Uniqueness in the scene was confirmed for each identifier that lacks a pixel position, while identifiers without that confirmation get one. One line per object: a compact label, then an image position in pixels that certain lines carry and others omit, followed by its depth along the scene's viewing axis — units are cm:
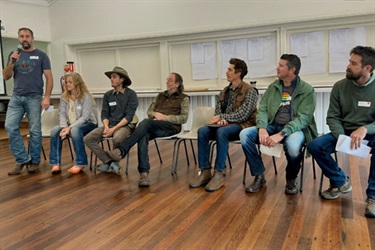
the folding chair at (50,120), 426
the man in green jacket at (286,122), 273
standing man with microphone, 371
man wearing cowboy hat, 348
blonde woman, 372
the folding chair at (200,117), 370
